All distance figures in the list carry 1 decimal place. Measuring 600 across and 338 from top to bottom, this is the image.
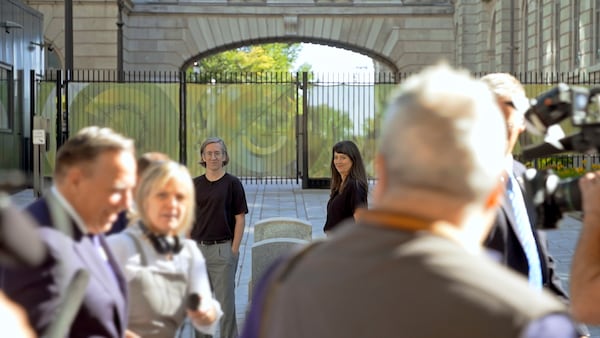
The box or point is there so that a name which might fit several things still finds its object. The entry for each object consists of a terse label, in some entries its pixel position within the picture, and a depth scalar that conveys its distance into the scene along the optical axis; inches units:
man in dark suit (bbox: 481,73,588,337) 224.4
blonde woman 226.7
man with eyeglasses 431.3
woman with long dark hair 430.2
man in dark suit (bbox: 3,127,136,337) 164.2
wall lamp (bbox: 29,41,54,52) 1472.4
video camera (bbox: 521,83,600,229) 159.1
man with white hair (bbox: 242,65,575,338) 109.8
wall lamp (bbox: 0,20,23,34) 1287.5
